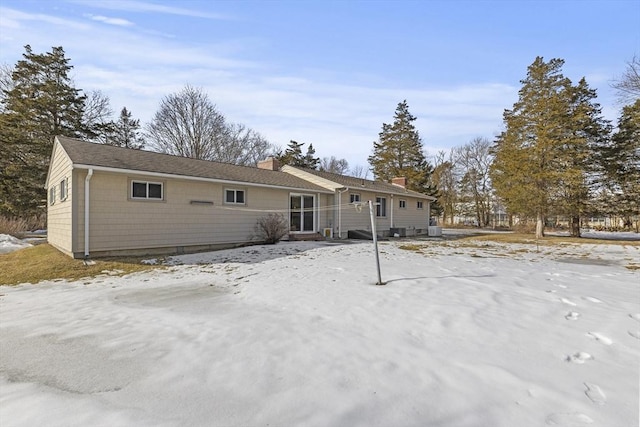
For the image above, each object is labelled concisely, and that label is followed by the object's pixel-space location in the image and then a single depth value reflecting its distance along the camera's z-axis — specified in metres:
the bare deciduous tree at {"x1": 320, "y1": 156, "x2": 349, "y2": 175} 49.09
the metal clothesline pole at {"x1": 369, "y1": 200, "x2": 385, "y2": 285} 6.01
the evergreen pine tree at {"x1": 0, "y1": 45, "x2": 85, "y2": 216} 23.41
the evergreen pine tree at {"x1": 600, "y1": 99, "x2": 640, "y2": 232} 21.22
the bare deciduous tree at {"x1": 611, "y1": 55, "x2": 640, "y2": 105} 16.89
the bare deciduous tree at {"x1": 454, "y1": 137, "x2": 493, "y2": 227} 38.09
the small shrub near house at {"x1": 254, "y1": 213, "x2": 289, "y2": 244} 13.59
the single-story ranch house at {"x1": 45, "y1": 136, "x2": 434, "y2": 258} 9.73
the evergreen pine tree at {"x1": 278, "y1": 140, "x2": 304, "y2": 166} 38.66
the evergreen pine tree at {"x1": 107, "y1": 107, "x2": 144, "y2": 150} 30.95
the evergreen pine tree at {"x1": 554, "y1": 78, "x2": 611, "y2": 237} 20.06
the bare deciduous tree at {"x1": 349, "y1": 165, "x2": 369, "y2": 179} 53.89
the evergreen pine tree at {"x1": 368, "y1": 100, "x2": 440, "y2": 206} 35.78
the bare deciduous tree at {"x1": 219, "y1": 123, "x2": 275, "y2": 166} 31.33
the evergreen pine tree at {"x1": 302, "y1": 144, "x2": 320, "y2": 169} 40.12
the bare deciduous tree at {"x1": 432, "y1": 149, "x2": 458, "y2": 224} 39.75
